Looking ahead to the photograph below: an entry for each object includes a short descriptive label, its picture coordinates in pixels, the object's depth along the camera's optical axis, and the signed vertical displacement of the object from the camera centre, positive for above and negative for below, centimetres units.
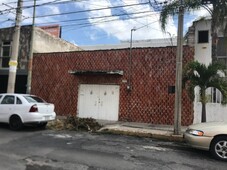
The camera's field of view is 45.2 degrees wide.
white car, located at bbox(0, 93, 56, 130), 1124 -31
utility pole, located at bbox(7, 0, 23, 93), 1412 +237
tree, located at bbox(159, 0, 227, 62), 1164 +431
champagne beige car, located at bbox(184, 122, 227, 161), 755 -83
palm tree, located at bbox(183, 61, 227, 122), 1074 +122
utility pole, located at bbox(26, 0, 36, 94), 1489 +207
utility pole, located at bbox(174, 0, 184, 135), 1105 +132
